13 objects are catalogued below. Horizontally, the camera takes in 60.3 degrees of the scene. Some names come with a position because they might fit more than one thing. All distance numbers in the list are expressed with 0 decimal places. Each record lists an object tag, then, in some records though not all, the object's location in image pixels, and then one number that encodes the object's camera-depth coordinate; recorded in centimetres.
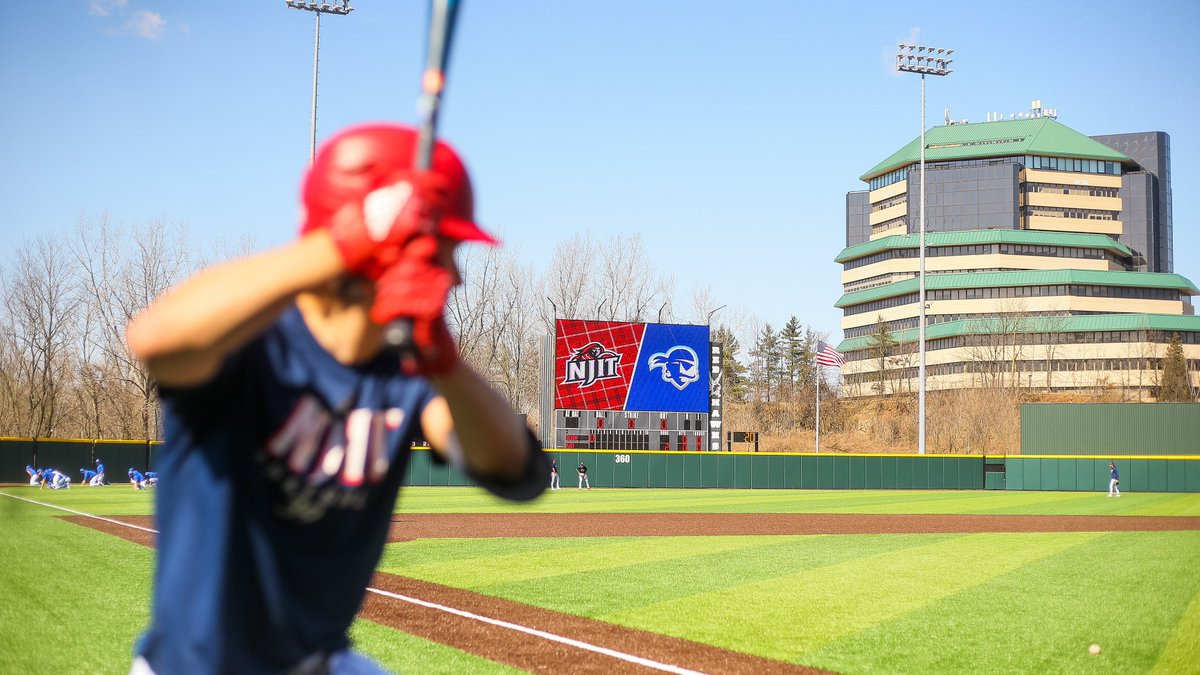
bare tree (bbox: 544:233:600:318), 7081
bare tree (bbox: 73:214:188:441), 4594
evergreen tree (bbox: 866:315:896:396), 10219
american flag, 5152
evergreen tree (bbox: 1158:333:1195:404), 9125
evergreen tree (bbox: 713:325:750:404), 9430
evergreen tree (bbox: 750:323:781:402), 10831
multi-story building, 9750
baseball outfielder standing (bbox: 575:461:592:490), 4228
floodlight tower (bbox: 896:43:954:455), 5606
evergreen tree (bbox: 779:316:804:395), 10794
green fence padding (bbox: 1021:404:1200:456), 5541
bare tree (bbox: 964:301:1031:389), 9675
